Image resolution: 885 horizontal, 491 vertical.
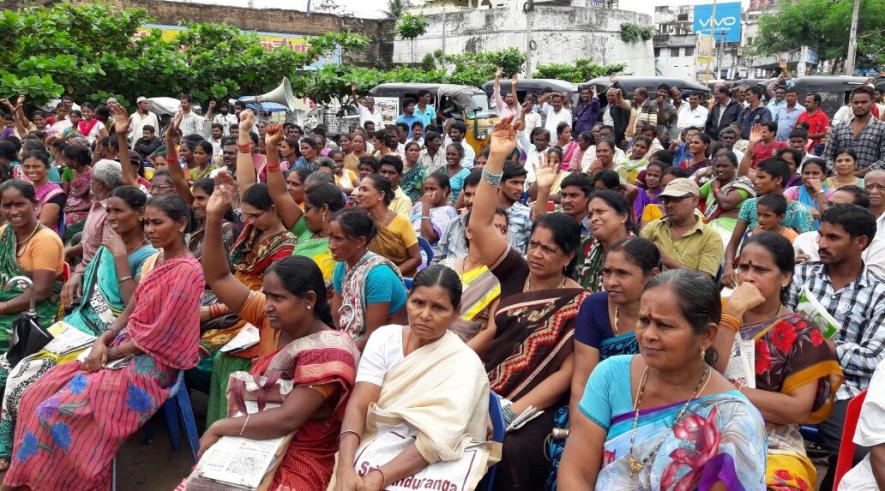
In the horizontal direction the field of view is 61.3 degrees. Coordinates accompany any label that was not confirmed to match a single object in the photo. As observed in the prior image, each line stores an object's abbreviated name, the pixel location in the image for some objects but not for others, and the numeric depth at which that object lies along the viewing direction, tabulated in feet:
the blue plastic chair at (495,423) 9.08
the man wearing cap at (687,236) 15.07
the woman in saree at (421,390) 8.30
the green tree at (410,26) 103.71
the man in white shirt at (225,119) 49.45
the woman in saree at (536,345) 9.36
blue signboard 159.53
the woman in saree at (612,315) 9.53
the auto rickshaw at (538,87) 61.61
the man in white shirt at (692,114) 40.57
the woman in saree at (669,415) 6.75
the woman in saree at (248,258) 13.14
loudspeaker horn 39.58
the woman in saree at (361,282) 11.50
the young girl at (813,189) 18.37
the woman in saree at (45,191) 18.85
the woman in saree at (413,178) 26.66
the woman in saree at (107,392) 11.10
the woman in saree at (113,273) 13.24
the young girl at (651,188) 21.48
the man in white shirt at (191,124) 45.55
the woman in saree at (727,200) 18.37
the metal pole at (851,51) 95.71
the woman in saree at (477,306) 11.11
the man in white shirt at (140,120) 41.39
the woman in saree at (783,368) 8.63
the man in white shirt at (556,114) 42.98
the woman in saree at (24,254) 14.40
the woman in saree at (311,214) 14.67
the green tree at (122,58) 48.14
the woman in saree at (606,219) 13.05
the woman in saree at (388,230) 15.85
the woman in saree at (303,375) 9.08
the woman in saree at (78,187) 20.87
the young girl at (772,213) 15.30
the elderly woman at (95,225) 14.58
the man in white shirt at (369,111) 49.52
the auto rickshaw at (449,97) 55.36
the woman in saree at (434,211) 19.53
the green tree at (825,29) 118.11
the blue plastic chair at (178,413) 12.00
